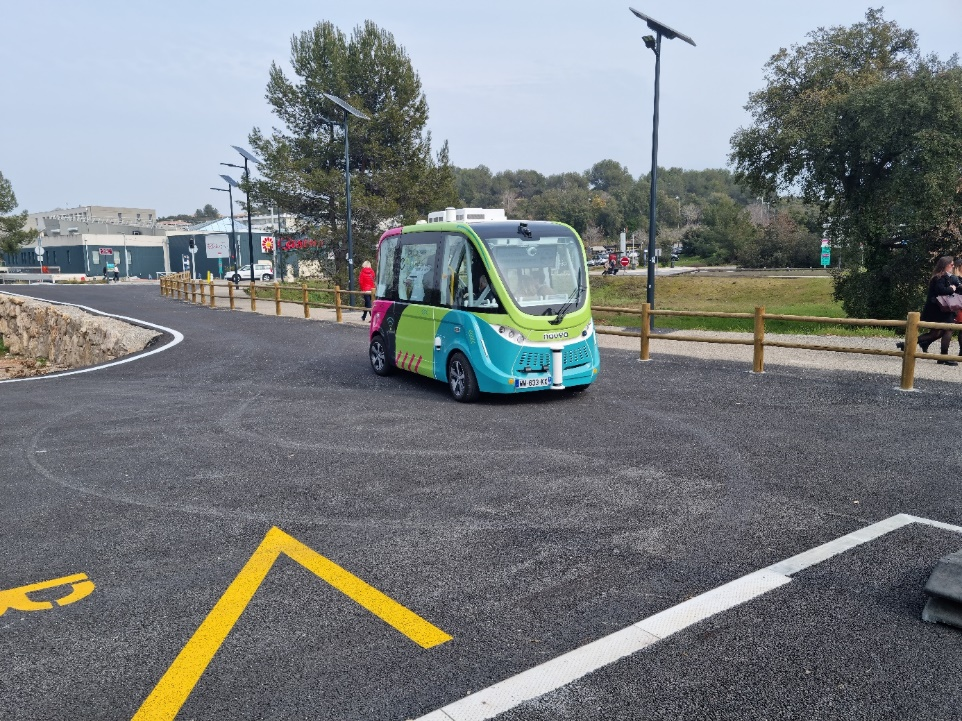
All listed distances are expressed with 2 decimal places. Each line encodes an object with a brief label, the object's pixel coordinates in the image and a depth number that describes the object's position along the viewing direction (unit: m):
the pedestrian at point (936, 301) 12.40
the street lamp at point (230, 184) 45.46
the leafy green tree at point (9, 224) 78.62
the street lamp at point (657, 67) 20.47
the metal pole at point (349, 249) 32.00
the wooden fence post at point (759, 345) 12.28
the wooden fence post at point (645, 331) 14.16
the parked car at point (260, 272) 66.06
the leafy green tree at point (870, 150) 24.92
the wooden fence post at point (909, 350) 10.69
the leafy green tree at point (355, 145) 39.88
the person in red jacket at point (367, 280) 22.10
